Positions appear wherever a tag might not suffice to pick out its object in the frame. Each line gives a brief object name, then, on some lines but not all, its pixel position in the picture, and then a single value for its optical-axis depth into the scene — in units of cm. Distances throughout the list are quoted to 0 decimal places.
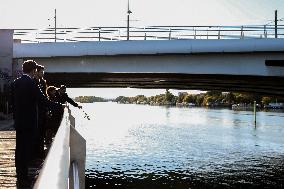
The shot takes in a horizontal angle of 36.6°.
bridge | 2398
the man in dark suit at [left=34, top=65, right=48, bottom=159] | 605
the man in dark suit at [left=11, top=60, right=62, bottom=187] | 553
